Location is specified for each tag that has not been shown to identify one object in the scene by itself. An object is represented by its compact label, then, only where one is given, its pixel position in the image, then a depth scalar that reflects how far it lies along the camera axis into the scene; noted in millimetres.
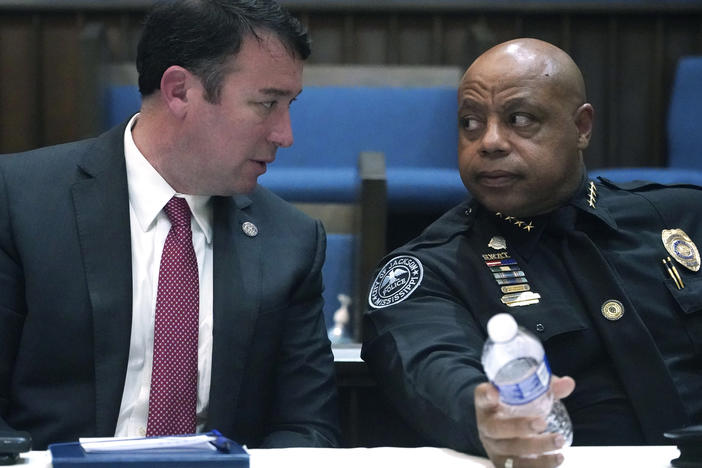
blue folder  3405
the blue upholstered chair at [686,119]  5240
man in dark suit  3819
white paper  3454
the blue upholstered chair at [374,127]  5144
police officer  3849
